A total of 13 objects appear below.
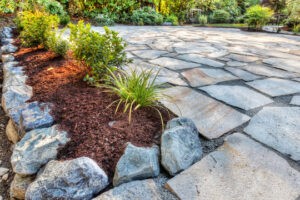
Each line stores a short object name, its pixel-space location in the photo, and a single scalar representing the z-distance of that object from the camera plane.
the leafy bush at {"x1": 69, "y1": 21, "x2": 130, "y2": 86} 1.81
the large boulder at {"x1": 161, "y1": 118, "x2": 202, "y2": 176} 1.09
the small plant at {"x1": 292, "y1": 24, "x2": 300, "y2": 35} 6.44
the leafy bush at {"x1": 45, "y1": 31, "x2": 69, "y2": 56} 2.58
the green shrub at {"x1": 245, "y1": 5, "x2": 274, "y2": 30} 6.84
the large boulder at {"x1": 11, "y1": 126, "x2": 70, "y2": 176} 1.15
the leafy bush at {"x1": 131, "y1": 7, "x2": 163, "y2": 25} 8.92
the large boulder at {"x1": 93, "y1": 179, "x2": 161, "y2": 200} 0.94
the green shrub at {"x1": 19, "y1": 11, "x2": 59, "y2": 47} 3.02
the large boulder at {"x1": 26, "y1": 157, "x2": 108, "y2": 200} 0.97
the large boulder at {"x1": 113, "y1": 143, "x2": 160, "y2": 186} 1.03
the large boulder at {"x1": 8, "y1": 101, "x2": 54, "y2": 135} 1.42
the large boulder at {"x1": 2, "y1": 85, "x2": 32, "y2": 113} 1.75
